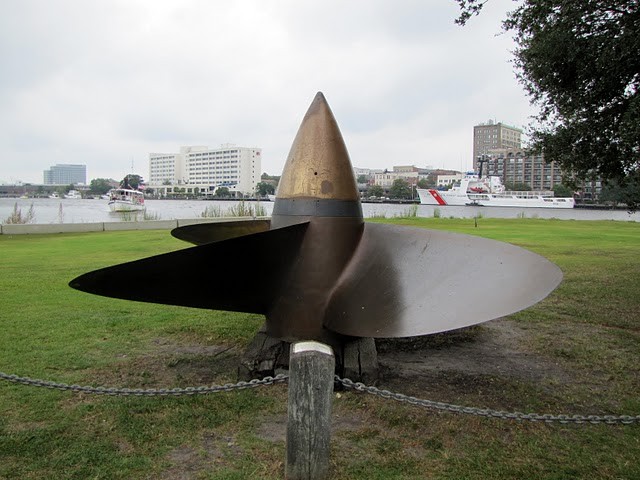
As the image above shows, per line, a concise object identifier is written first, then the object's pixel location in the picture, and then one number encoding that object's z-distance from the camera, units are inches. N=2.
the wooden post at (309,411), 118.3
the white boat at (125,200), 1731.1
